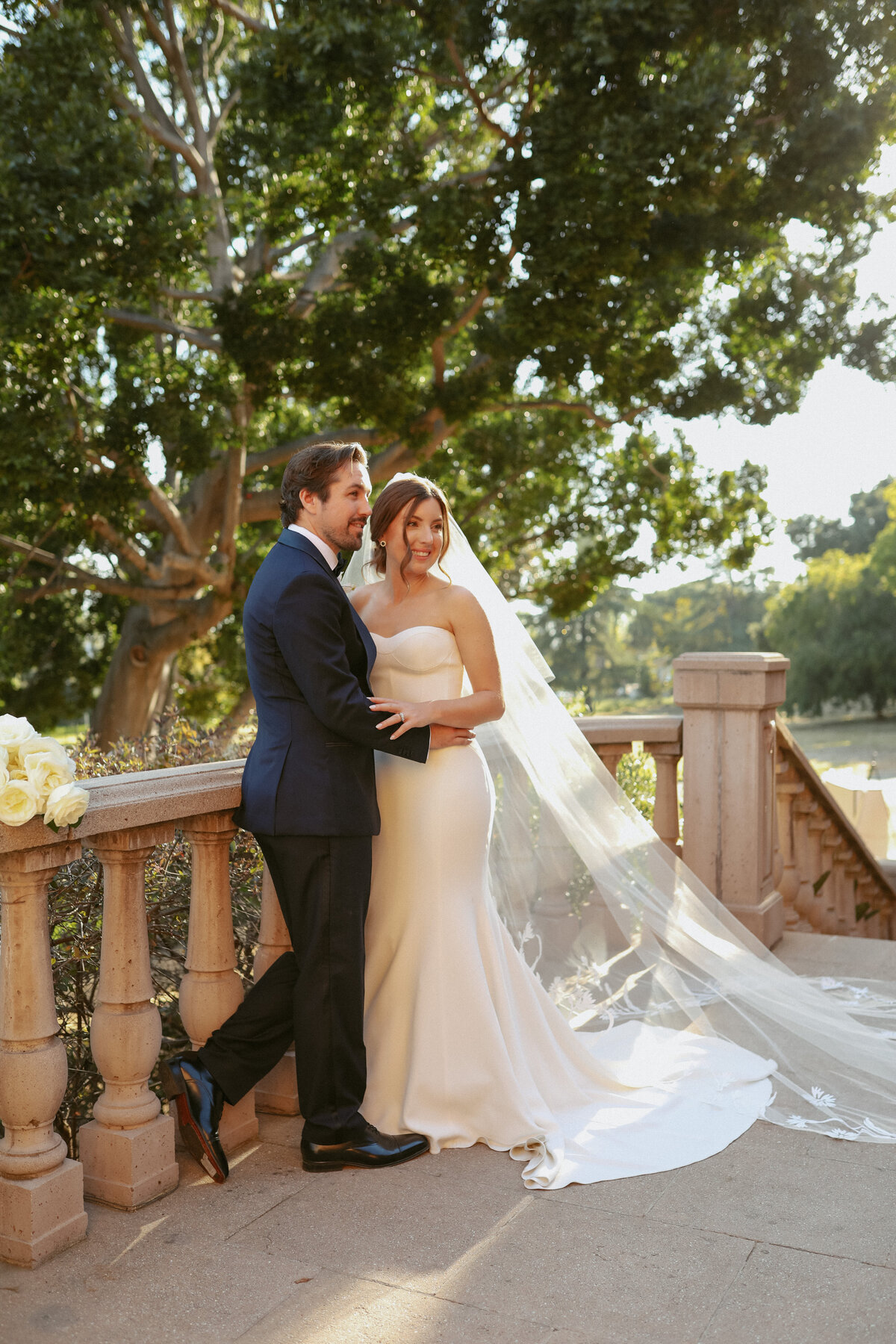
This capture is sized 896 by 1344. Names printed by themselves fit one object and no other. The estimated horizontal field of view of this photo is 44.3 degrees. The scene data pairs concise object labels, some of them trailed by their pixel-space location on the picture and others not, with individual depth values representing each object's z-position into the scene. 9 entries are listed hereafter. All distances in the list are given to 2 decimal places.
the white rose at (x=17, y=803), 2.60
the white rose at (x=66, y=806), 2.64
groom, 3.13
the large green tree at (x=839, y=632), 49.44
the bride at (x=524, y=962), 3.45
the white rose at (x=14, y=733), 2.73
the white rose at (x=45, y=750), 2.69
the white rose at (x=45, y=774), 2.64
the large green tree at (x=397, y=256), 8.27
